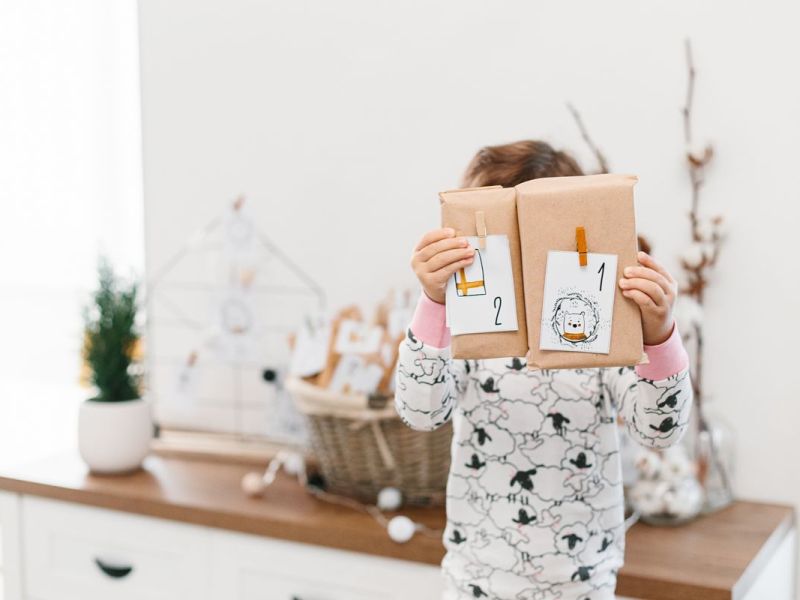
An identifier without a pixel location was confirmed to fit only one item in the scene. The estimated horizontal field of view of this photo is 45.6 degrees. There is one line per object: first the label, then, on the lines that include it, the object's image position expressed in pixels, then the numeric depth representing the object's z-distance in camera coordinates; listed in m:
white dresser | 1.30
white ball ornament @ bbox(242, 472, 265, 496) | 1.56
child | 1.10
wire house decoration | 1.79
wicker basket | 1.47
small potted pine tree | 1.70
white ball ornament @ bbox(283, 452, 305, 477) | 1.67
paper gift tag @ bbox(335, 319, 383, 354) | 1.53
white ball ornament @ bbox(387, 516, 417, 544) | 1.36
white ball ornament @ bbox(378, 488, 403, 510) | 1.46
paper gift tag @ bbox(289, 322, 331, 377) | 1.56
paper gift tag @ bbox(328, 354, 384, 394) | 1.49
